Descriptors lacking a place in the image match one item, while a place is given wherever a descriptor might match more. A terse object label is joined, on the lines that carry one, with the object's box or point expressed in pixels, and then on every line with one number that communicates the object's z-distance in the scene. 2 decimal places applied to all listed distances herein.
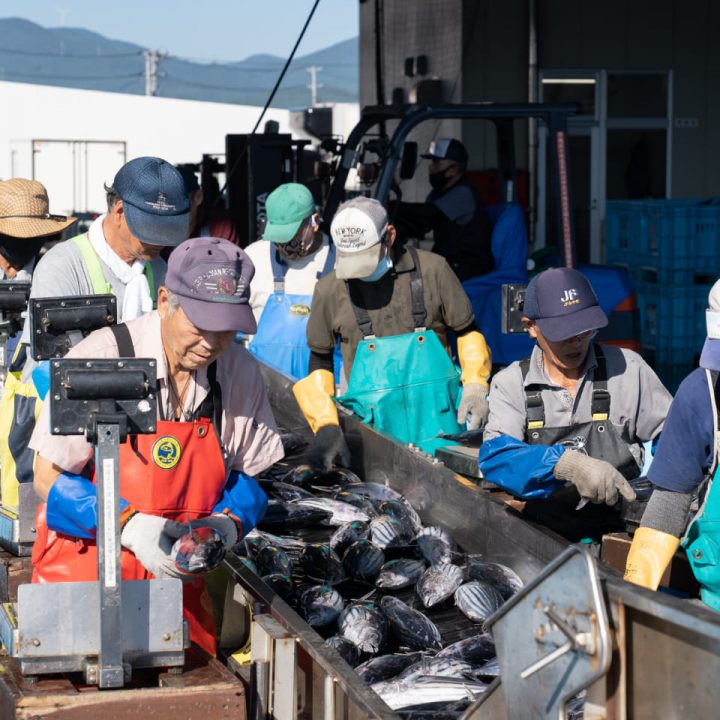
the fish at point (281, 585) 4.54
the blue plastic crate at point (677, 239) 11.31
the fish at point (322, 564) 4.77
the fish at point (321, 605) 4.32
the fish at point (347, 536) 4.91
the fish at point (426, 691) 3.58
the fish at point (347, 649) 3.98
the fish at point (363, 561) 4.73
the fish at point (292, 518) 5.33
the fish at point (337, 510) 5.28
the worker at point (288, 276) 7.39
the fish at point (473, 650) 3.92
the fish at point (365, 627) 4.06
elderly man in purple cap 3.31
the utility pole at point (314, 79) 102.68
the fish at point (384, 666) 3.84
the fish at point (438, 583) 4.43
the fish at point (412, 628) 4.11
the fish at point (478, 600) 4.29
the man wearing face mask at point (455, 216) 9.05
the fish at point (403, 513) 5.11
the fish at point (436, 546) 4.72
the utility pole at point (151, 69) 92.00
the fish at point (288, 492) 5.62
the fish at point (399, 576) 4.66
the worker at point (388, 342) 5.95
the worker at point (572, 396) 4.26
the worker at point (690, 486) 3.16
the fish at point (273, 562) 4.73
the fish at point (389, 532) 4.93
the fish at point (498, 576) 4.37
